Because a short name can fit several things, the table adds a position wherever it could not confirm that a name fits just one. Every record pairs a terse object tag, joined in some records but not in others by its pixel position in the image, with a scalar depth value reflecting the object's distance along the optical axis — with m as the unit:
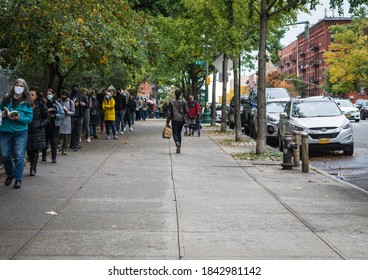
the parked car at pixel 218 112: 55.81
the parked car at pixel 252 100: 30.52
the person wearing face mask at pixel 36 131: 13.34
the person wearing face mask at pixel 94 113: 24.34
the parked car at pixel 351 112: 47.34
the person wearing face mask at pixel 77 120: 19.91
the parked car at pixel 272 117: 24.88
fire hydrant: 15.46
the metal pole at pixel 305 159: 14.95
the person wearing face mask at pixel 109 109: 24.25
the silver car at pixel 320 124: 19.58
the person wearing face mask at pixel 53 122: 16.27
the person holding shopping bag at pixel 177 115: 19.48
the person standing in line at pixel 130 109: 32.03
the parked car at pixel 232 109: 35.03
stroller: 28.67
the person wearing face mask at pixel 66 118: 18.41
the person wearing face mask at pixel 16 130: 11.72
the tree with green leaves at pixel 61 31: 16.06
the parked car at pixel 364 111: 57.19
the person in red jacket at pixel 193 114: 29.06
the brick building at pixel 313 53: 108.75
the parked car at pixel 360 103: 60.83
